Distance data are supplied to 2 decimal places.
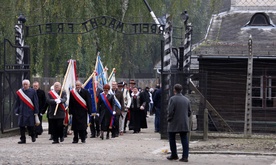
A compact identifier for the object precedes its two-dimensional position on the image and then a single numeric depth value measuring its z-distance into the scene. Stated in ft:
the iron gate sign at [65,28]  92.27
